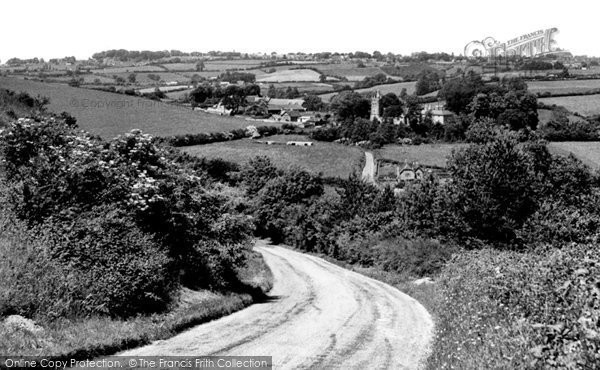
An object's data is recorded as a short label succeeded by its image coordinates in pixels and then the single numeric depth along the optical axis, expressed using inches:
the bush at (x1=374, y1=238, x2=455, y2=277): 1521.9
